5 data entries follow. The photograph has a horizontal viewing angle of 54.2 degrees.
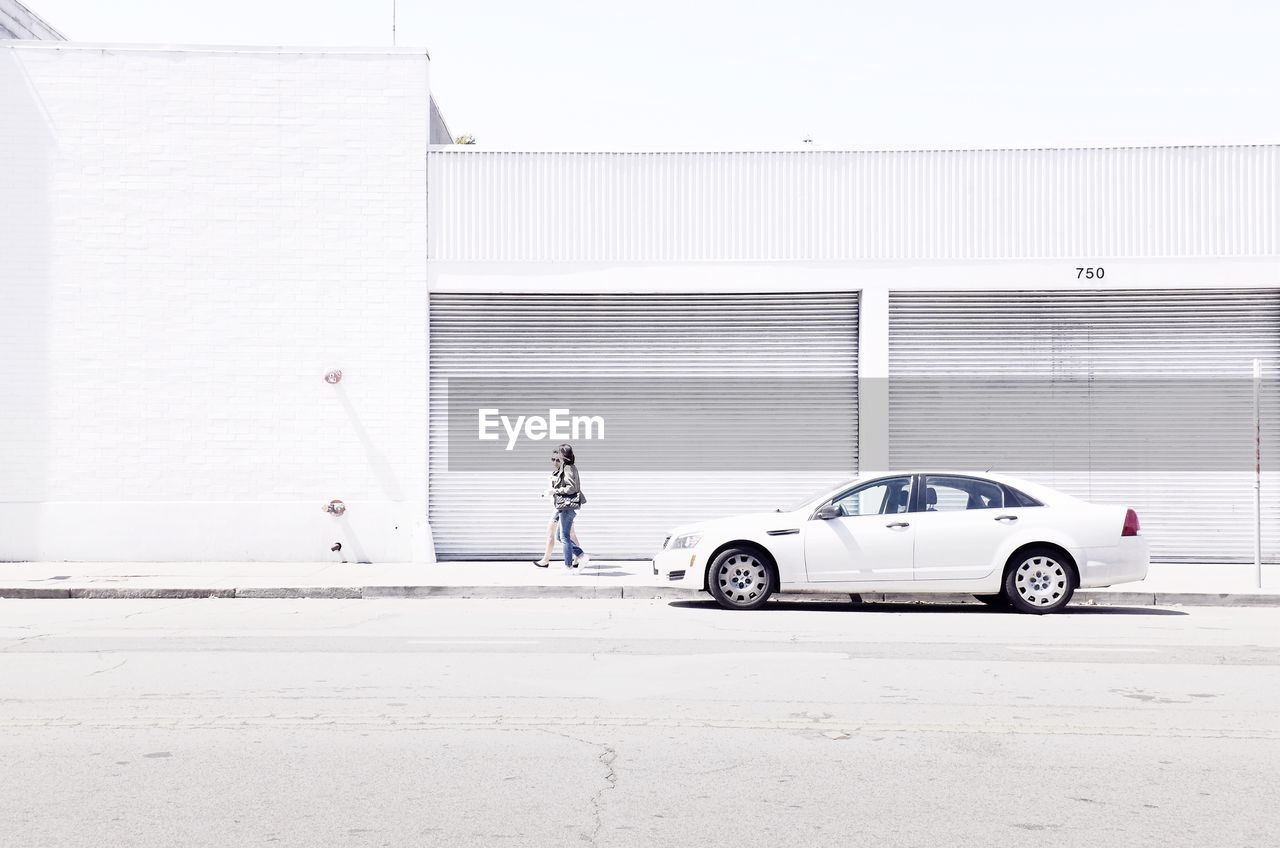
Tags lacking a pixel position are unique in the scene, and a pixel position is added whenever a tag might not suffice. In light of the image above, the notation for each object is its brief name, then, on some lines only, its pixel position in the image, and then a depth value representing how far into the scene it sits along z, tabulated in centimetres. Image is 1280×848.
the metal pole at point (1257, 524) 1434
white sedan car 1290
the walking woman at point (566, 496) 1647
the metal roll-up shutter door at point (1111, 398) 1806
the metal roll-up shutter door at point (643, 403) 1842
